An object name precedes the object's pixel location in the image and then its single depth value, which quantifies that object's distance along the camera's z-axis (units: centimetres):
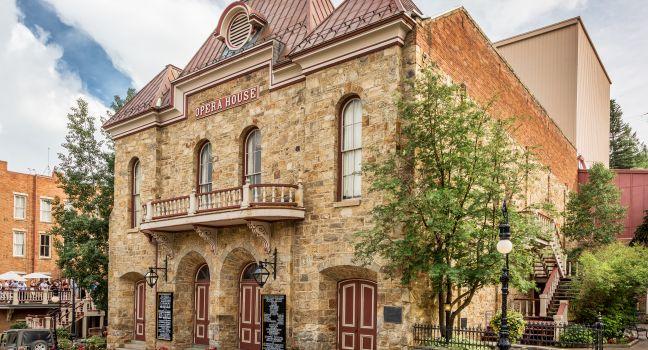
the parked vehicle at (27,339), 1873
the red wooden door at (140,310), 2203
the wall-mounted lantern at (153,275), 2036
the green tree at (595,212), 2659
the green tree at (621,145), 5569
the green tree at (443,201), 1261
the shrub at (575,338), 1524
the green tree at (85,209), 2541
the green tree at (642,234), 2659
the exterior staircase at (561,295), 1852
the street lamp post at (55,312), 1918
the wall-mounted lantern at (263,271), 1628
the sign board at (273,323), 1602
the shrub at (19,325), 2686
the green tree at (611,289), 1709
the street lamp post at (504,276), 1062
